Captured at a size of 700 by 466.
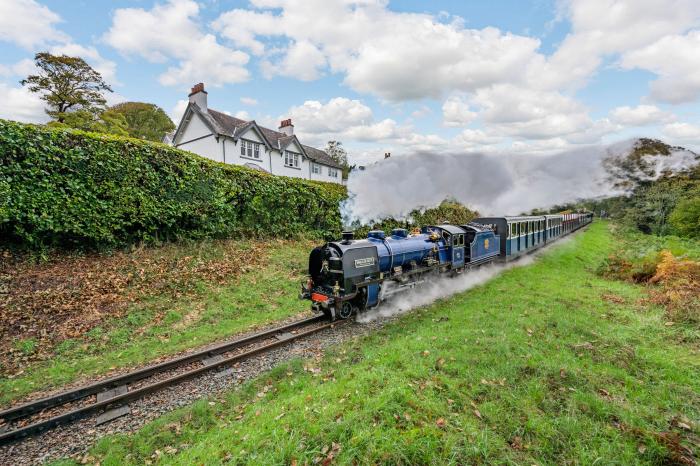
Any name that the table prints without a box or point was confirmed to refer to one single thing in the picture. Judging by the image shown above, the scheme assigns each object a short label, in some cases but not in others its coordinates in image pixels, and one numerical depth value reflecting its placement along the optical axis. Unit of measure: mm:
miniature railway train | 9664
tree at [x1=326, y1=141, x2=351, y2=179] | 75062
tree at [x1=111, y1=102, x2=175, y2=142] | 49812
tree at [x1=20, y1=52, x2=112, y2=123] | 28891
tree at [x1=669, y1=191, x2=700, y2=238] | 23141
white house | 28797
